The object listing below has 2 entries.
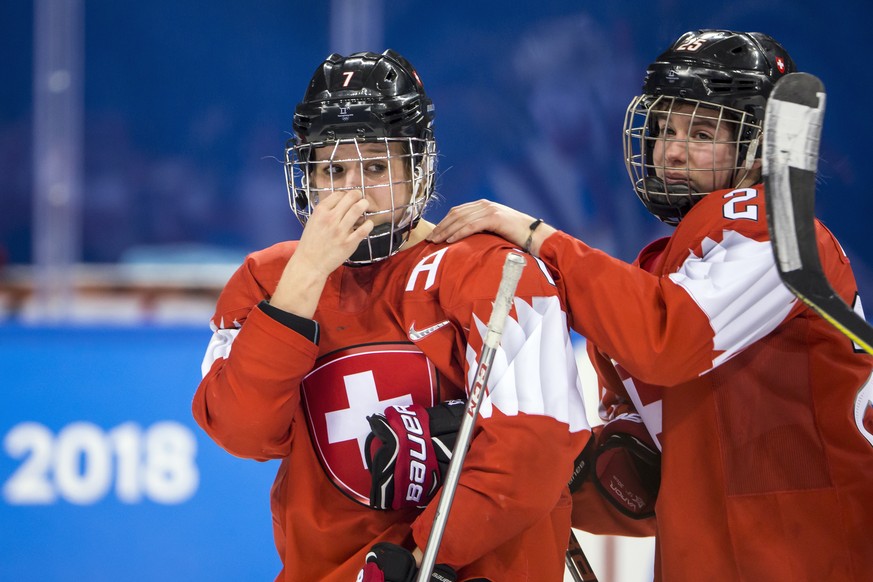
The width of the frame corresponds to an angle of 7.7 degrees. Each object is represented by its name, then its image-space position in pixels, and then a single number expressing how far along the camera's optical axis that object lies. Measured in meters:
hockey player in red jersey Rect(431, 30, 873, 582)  10.73
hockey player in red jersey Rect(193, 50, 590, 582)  10.63
